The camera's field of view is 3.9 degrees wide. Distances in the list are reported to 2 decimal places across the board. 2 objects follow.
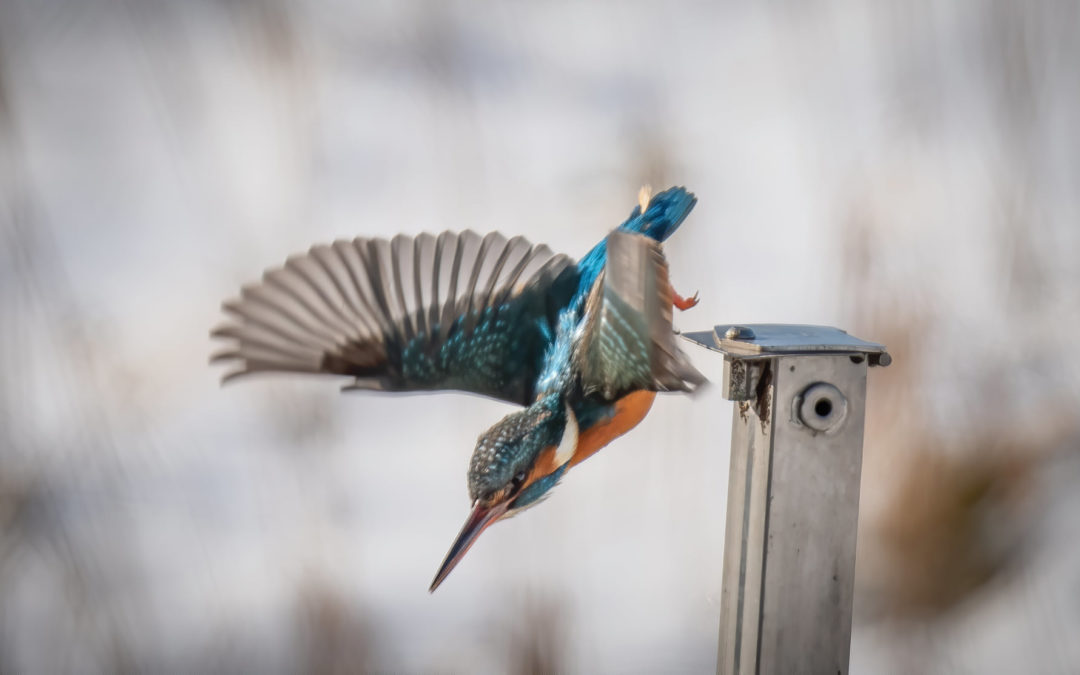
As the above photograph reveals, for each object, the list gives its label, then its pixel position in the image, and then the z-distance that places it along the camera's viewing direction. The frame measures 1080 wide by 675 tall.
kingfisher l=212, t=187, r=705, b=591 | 5.64
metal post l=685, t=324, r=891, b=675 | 5.62
